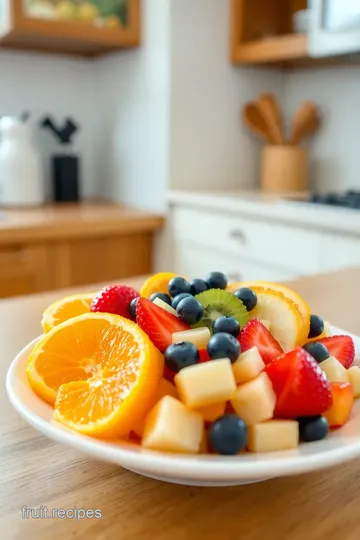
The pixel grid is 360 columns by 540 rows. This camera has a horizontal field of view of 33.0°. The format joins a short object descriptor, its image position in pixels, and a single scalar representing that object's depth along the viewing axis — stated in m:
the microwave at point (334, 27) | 1.89
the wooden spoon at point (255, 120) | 2.50
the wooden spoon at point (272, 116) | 2.44
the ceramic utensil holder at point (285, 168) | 2.42
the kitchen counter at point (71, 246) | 2.07
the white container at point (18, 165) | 2.44
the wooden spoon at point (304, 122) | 2.41
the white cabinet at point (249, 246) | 1.82
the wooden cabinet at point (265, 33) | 2.18
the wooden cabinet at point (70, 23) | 2.18
